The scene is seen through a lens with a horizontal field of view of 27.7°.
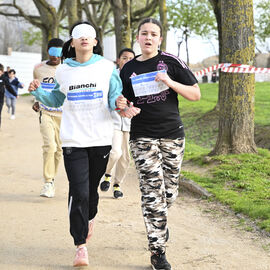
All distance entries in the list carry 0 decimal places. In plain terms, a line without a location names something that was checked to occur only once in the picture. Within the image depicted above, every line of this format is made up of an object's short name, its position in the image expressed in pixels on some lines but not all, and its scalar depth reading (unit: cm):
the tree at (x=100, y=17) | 3133
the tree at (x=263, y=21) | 5431
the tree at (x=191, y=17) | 4454
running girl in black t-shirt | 464
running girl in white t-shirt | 463
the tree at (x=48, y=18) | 2753
